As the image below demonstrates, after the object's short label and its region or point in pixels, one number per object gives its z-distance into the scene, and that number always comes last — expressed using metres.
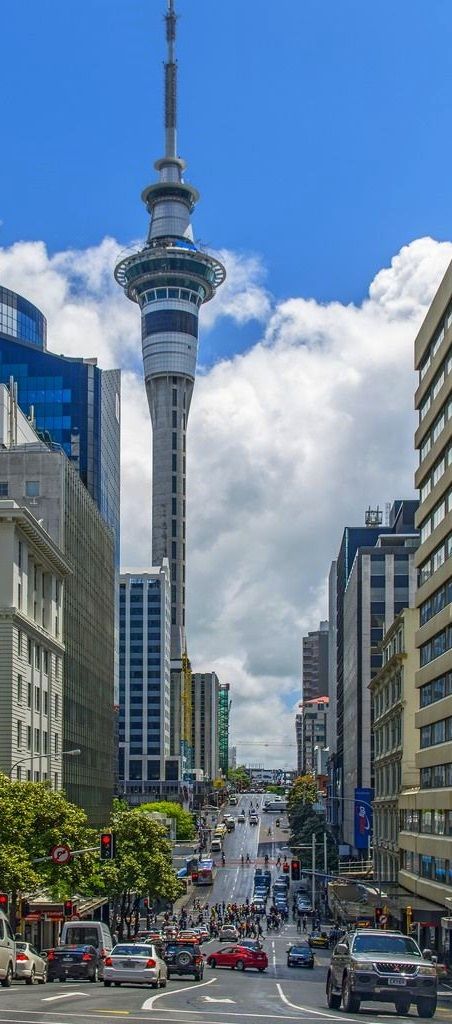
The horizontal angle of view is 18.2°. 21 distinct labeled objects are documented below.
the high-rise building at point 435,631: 68.94
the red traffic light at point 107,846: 63.78
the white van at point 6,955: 36.75
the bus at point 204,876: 167.50
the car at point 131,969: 38.72
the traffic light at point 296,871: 101.57
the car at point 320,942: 98.00
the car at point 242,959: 64.94
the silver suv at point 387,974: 28.03
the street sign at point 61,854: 62.09
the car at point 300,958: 71.31
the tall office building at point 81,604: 99.25
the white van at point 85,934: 48.62
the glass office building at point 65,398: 172.75
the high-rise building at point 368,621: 158.25
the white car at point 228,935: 88.64
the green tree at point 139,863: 94.88
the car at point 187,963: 50.50
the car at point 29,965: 40.69
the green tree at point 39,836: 61.41
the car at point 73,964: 44.91
